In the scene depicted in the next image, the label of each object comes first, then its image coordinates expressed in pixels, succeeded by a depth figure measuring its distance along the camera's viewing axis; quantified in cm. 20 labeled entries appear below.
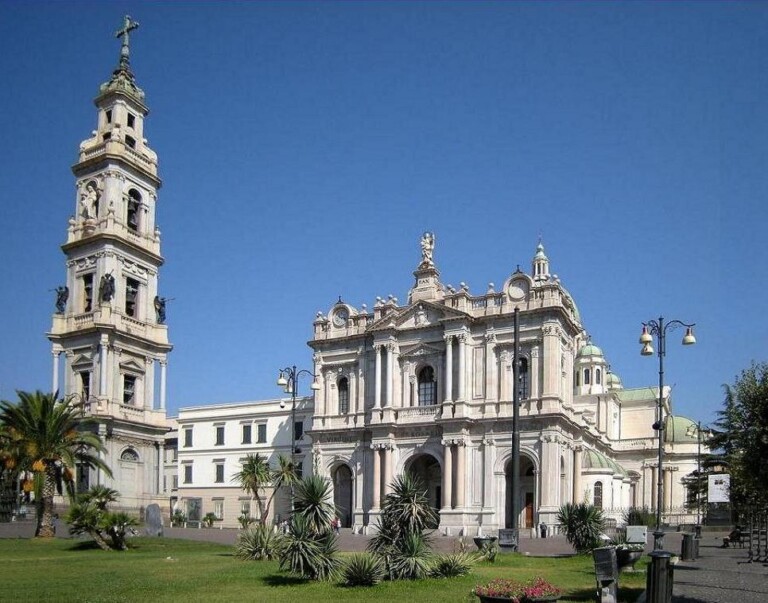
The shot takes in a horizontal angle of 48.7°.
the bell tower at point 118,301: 5369
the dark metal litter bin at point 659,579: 1346
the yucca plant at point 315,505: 2181
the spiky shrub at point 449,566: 2114
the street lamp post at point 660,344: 3123
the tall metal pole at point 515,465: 2847
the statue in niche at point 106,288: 5381
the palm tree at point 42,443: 3831
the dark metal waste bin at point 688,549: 2862
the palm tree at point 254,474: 6316
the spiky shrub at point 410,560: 2072
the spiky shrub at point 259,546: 2722
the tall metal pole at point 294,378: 4544
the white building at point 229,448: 7138
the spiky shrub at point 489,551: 2638
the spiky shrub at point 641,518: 4919
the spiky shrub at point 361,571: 1967
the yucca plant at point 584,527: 3048
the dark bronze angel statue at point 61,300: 5634
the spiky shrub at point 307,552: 2072
